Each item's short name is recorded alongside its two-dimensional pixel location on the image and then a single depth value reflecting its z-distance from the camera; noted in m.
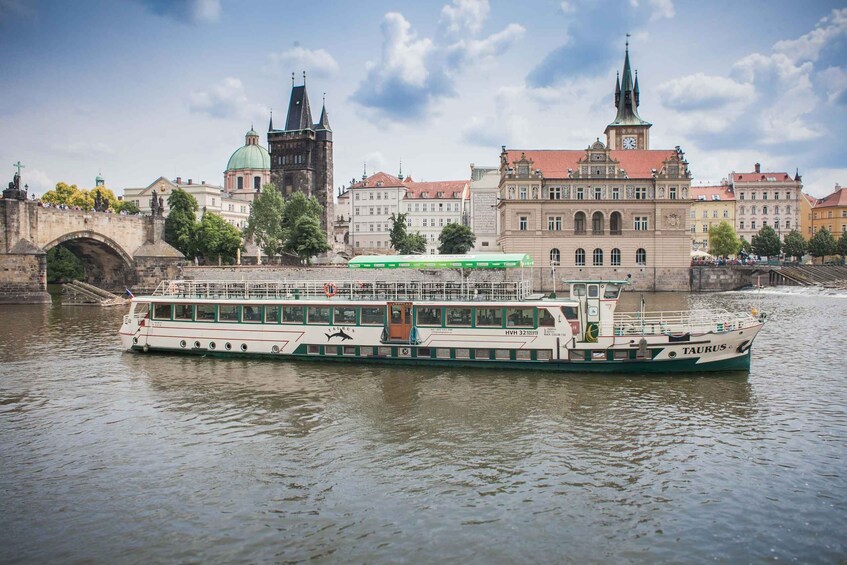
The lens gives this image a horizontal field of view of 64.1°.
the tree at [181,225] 83.00
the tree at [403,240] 91.75
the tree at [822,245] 96.69
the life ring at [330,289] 30.29
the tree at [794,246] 96.75
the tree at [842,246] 95.94
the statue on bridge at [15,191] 59.06
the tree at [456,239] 82.06
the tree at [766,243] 98.50
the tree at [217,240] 81.88
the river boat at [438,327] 25.61
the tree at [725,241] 96.88
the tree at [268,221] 84.69
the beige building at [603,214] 77.81
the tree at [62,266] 80.69
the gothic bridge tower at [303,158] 118.88
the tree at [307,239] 77.62
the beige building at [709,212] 110.69
